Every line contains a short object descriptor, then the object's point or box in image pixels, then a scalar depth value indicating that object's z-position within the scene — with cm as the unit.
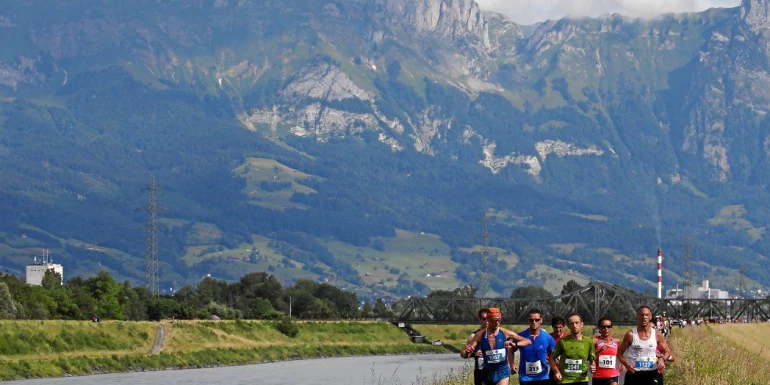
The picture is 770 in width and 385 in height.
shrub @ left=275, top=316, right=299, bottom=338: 19911
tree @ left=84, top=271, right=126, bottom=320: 19616
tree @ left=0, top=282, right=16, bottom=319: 16162
